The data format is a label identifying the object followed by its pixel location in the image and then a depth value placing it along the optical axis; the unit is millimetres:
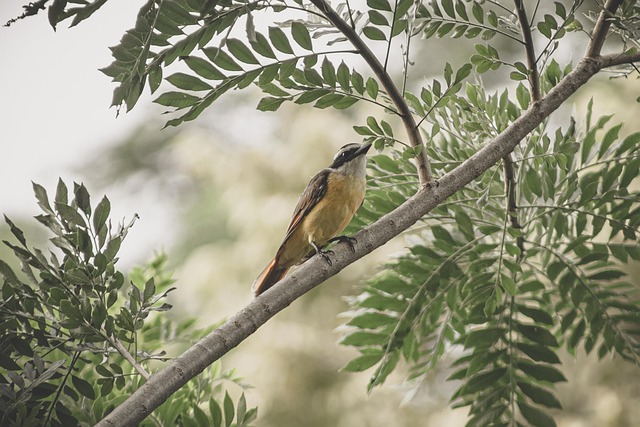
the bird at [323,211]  7046
